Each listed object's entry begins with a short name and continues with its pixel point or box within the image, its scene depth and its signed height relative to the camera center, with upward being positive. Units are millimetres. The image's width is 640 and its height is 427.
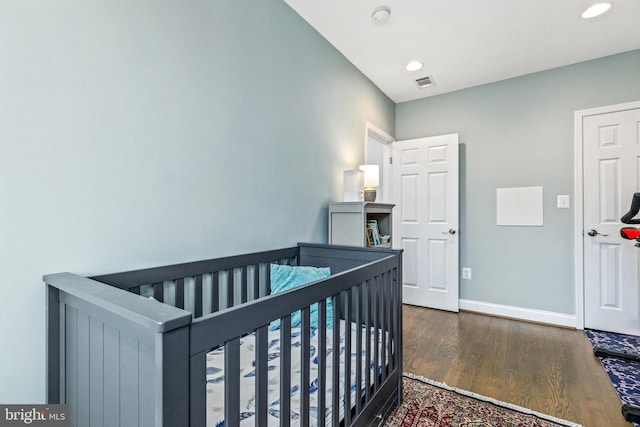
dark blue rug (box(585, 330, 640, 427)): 1693 -1065
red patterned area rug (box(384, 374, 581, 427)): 1542 -1067
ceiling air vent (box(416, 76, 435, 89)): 3205 +1422
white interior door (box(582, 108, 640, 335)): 2650 -49
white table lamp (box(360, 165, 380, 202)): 2688 +288
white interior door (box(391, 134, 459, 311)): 3338 -44
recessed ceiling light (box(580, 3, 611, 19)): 2109 +1440
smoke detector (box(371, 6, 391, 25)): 2140 +1431
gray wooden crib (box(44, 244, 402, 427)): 614 -370
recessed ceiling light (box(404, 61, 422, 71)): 2895 +1431
